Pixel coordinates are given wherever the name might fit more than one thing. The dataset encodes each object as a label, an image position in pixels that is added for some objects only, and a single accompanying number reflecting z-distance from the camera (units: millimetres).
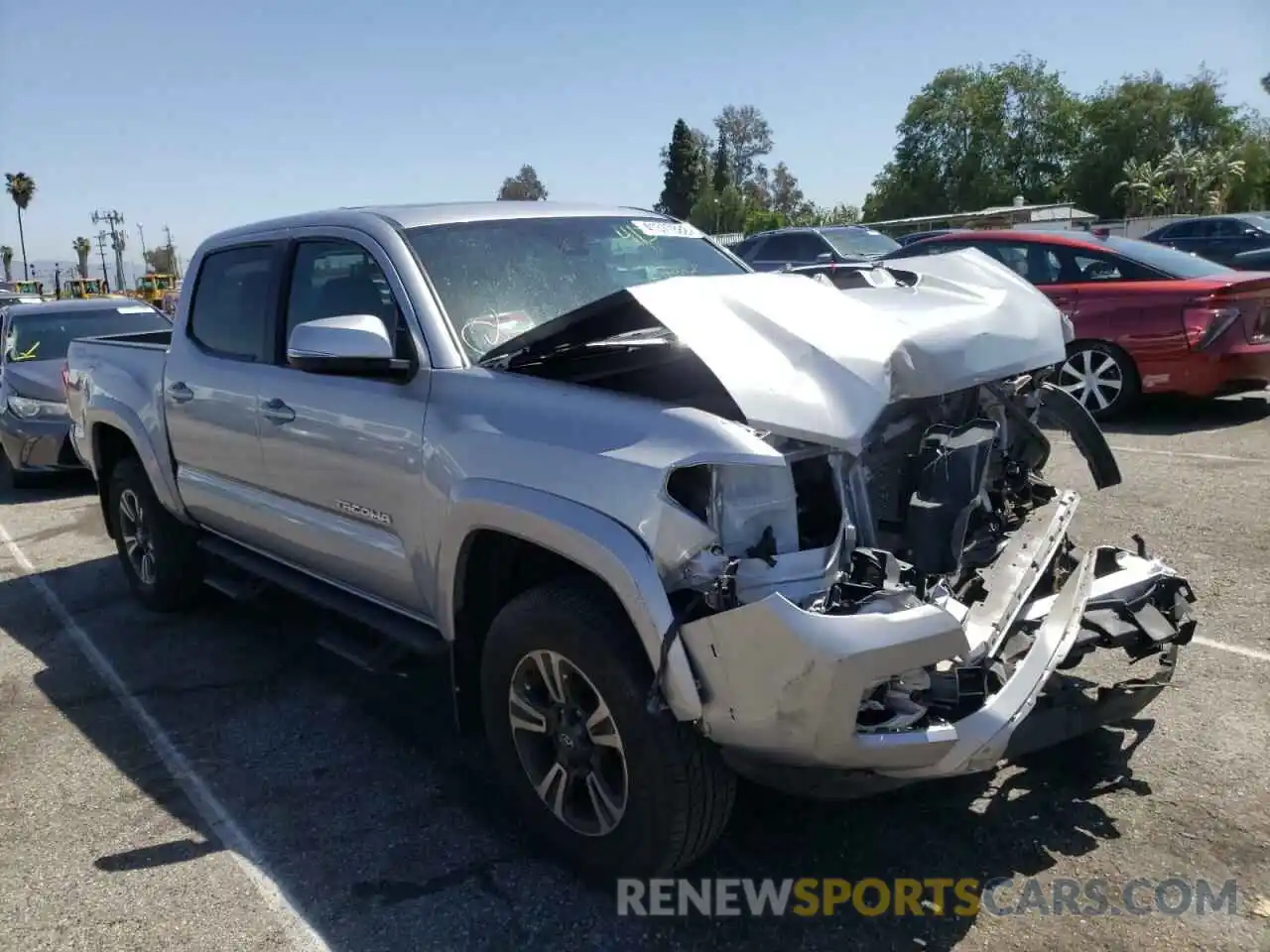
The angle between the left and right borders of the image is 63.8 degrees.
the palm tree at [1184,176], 61594
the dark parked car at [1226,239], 16141
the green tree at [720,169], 83644
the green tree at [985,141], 75812
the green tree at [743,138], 93625
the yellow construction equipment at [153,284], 48438
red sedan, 8336
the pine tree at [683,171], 78375
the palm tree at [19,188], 84562
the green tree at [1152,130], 69375
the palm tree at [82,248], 99500
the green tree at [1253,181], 64812
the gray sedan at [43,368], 9078
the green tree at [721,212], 59844
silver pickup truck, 2504
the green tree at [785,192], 96875
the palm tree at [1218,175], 61188
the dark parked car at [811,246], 14344
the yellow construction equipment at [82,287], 42188
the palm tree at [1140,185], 61594
